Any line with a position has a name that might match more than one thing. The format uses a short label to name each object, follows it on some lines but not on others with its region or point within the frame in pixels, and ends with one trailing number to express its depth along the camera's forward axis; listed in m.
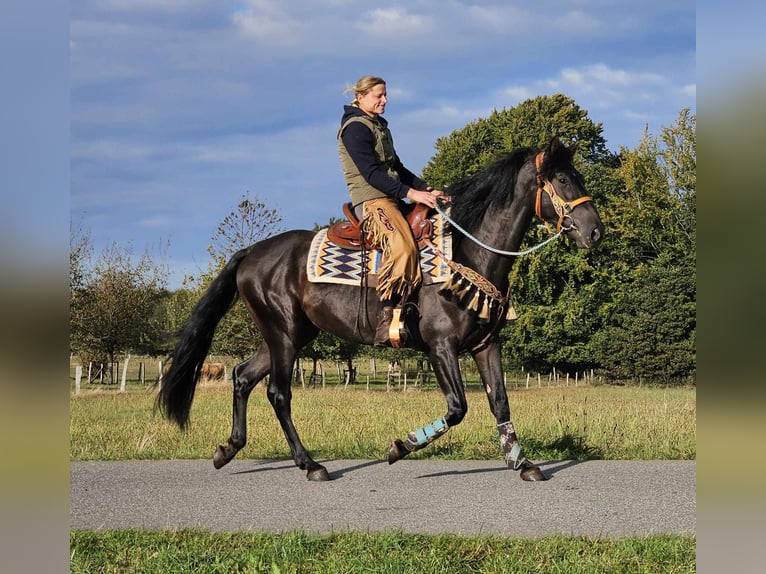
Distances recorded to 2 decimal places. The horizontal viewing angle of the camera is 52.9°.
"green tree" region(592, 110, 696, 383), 36.41
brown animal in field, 37.73
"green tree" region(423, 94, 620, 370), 36.81
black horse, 7.00
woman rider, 7.11
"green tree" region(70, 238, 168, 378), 34.75
